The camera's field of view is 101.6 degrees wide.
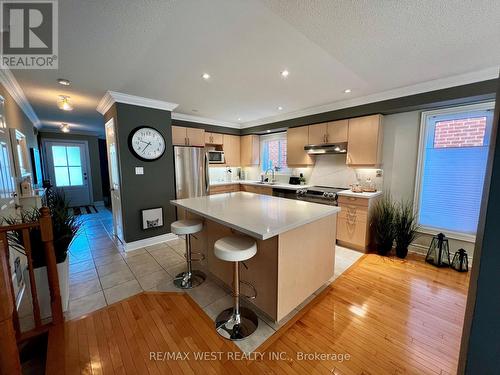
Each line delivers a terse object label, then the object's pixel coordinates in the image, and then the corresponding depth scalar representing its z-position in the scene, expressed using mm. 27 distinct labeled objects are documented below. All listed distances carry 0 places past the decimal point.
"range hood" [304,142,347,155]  3659
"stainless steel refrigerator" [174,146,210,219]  3932
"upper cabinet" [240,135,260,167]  5484
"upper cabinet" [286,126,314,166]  4211
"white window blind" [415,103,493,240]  2684
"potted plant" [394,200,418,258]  3072
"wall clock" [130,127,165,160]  3348
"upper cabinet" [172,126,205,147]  4246
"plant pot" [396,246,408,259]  3088
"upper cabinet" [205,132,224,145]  4992
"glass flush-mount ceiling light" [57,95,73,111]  3067
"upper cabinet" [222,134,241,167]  5391
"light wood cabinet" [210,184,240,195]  4923
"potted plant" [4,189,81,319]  1841
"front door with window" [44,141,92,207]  6301
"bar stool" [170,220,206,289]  2268
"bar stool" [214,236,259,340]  1660
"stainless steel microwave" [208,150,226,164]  4916
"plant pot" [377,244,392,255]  3186
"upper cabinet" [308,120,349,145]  3631
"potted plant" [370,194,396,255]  3162
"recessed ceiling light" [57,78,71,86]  2556
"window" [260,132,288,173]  5252
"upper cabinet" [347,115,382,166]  3291
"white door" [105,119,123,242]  3447
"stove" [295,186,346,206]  3502
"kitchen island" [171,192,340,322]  1715
